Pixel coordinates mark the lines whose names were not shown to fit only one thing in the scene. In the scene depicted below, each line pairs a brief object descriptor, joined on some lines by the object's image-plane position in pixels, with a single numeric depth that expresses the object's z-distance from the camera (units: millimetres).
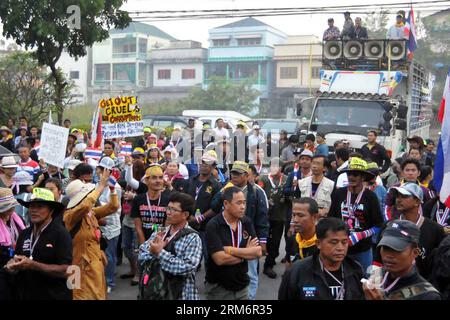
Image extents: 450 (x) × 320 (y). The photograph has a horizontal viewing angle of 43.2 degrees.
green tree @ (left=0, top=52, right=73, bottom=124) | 20266
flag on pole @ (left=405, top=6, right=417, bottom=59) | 14906
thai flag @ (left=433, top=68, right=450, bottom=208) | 4473
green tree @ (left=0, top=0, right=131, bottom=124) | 14484
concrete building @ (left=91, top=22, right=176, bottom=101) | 59625
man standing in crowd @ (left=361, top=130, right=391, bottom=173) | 11148
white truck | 13078
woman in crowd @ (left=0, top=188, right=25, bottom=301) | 4707
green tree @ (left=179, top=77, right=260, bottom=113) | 43469
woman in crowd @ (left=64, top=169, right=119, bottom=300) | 5262
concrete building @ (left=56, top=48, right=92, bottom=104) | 61500
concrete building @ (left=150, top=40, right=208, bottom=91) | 57000
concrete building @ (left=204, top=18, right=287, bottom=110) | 54812
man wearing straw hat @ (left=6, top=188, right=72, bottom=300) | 4512
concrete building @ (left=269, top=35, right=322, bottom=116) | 52188
